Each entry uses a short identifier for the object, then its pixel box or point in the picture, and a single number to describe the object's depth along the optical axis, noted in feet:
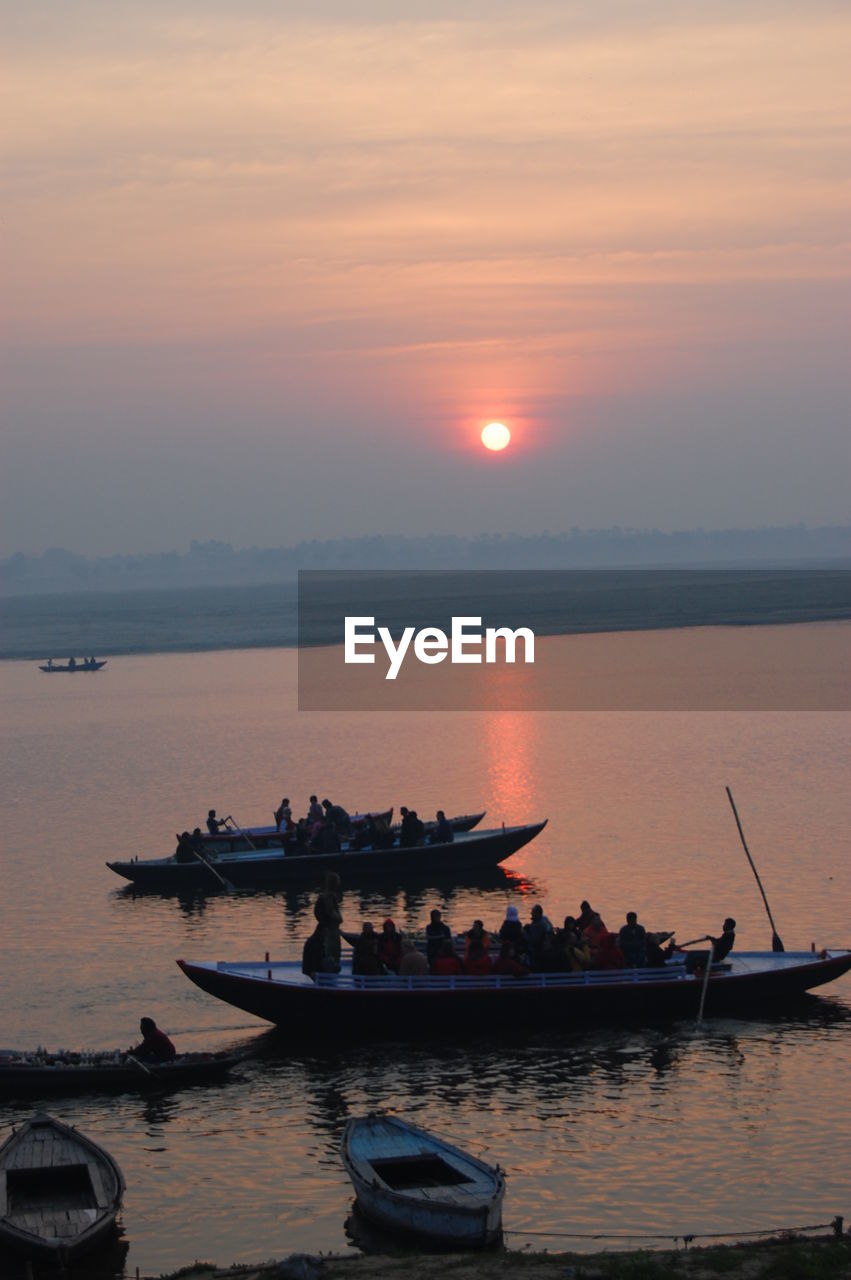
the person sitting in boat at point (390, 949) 92.38
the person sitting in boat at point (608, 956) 91.81
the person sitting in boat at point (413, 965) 90.58
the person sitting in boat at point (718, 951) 91.81
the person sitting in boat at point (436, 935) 93.56
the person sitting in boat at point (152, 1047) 82.02
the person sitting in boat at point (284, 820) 143.33
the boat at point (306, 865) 135.33
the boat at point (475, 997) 89.51
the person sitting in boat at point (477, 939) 92.07
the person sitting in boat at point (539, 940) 91.61
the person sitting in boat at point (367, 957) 90.63
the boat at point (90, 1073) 80.64
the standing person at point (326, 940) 91.00
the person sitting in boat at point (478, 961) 90.94
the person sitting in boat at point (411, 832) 136.87
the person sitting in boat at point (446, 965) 90.84
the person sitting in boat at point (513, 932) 93.50
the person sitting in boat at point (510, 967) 90.53
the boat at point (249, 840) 139.64
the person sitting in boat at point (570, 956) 91.45
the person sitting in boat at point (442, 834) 138.10
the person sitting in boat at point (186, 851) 135.74
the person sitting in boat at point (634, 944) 92.79
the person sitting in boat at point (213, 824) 143.03
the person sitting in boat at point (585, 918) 96.43
